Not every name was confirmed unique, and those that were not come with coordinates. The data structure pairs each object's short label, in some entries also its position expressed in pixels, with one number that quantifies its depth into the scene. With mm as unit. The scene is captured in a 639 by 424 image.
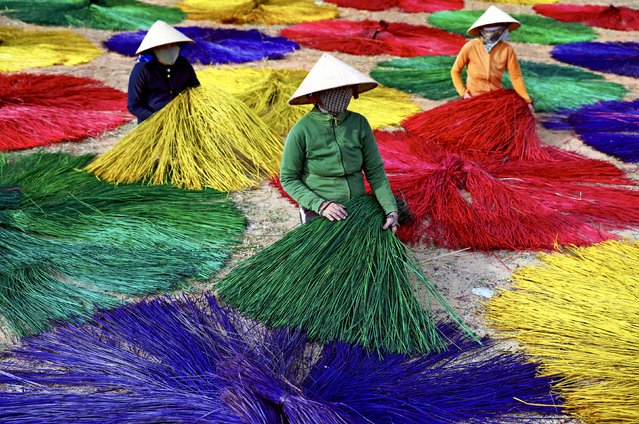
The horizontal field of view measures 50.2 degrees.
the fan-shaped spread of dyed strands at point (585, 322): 2121
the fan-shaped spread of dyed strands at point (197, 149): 3832
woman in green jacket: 2658
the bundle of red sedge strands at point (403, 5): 9680
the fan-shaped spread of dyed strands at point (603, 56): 6598
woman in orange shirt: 4504
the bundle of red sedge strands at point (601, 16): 8867
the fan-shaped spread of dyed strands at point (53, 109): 4461
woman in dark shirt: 4074
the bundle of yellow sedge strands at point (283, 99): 4895
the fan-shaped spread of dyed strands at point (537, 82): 5588
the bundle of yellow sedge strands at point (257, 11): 8688
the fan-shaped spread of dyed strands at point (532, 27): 8086
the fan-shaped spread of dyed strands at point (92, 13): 8133
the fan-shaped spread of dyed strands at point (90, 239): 2682
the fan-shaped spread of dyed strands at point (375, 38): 7309
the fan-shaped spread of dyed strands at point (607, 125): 4473
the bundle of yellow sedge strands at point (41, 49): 6281
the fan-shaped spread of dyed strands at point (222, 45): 6754
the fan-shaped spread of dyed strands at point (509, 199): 3318
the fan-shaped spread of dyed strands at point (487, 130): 4293
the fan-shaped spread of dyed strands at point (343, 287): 2395
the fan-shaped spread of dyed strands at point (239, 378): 2008
